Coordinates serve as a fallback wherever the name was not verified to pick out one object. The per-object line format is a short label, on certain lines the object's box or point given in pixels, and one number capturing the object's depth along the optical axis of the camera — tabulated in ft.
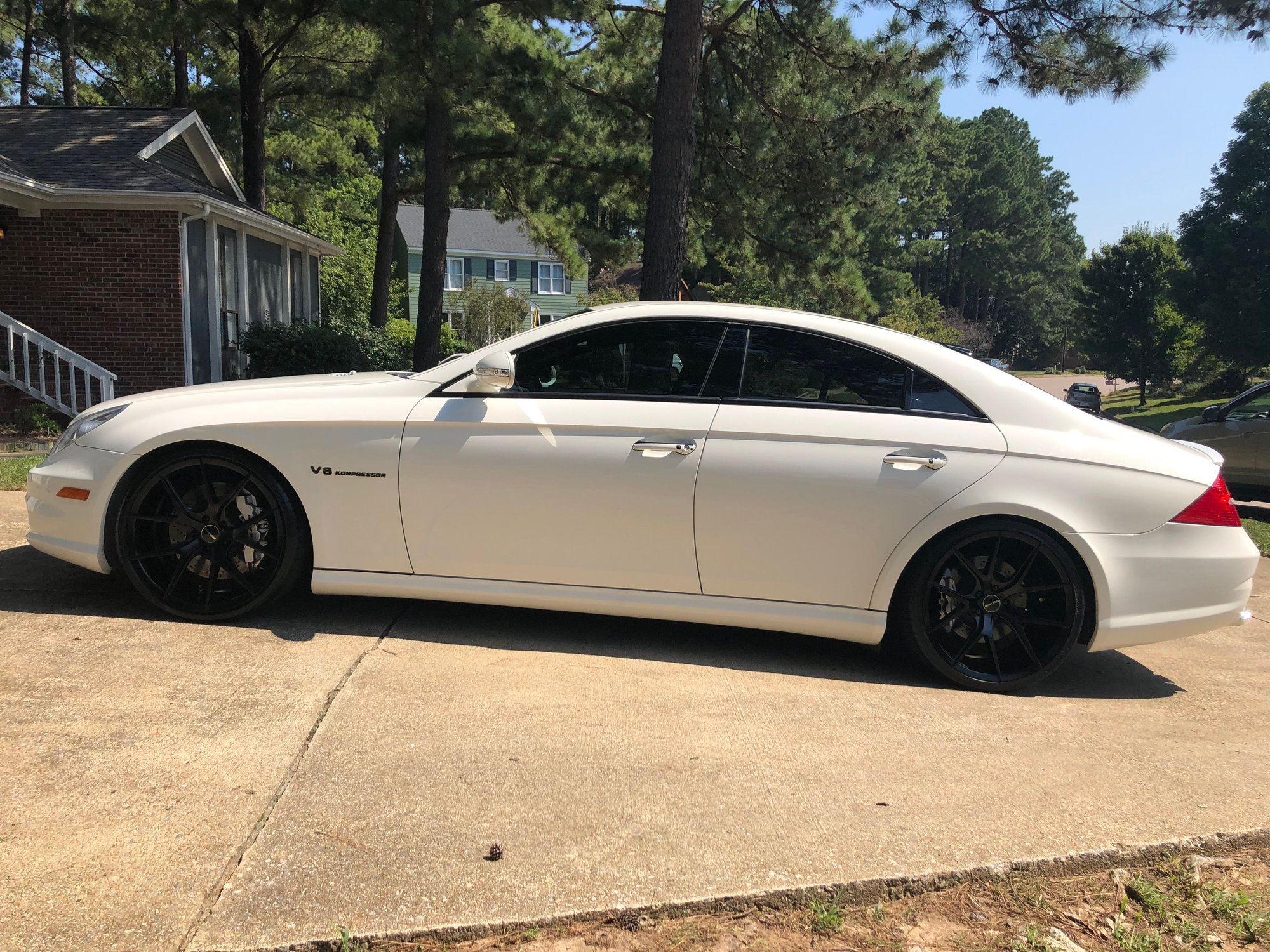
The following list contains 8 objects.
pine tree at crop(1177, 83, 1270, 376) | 122.01
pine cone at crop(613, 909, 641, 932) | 7.43
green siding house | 163.02
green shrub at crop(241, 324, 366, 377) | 51.44
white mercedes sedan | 12.76
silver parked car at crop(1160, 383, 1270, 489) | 33.22
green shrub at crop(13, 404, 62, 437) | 39.17
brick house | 42.19
